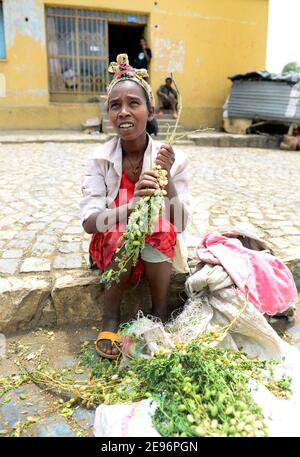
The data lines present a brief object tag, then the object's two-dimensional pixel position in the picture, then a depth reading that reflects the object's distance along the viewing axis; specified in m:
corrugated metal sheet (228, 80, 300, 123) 10.65
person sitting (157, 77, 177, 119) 11.90
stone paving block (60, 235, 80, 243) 3.24
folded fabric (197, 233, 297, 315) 2.25
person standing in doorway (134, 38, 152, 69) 11.64
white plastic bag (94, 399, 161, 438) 1.48
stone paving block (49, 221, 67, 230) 3.55
